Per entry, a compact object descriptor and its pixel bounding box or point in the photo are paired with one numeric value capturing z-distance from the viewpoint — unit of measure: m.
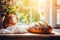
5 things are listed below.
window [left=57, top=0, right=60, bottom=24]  1.79
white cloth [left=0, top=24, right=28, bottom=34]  1.47
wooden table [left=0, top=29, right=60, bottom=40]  1.38
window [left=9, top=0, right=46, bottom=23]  1.80
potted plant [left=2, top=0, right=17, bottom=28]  1.68
